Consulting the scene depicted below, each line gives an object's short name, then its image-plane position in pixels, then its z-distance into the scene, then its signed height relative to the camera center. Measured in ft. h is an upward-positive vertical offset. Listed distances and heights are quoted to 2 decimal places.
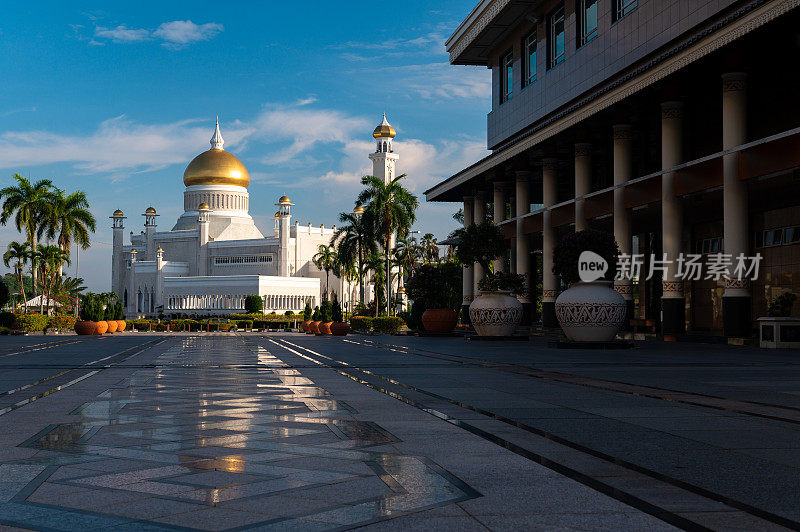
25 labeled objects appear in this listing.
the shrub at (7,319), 157.69 -0.91
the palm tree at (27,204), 189.98 +24.94
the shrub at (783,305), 92.89 +1.46
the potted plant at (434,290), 125.90 +4.14
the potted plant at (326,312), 220.43 +1.05
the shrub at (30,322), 162.25 -1.53
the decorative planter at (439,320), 125.08 -0.53
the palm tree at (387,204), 198.49 +26.53
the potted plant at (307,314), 261.95 +0.54
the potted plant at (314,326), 183.49 -2.32
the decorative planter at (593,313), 75.20 +0.38
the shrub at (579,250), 77.77 +6.19
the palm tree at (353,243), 210.59 +19.14
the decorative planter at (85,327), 158.61 -2.36
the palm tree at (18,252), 209.97 +15.44
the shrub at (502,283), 99.86 +4.00
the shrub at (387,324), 160.66 -1.51
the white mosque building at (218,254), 391.04 +32.32
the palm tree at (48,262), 197.67 +12.48
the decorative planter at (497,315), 98.53 +0.21
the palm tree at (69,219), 196.95 +22.71
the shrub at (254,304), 355.15 +4.81
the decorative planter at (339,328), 153.58 -2.21
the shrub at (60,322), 175.52 -1.60
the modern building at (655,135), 80.18 +23.85
